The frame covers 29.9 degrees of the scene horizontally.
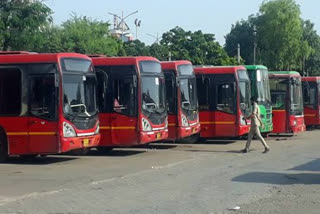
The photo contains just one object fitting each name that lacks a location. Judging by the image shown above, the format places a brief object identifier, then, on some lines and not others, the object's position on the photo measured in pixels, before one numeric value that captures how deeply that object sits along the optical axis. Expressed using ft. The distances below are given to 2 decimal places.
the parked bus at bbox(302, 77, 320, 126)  106.60
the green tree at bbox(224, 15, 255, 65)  233.76
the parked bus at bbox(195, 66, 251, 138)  74.95
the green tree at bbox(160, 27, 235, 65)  157.98
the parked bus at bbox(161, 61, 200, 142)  68.74
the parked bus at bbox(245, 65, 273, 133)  79.87
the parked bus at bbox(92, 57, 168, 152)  59.88
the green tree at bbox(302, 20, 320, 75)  206.34
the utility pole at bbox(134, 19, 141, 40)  257.89
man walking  64.59
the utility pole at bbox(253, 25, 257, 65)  201.67
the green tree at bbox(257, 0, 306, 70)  188.55
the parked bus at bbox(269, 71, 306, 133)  86.22
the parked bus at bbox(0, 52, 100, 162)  52.39
